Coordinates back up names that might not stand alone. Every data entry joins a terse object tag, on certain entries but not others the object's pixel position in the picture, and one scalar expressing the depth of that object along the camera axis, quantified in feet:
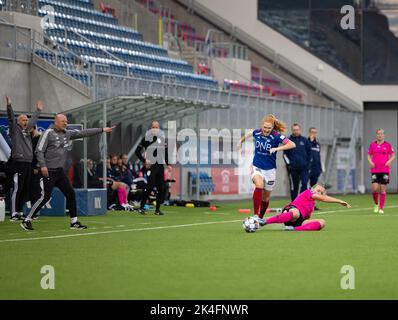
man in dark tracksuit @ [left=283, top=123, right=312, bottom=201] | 89.56
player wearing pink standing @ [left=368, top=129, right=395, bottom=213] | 86.84
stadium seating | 104.47
